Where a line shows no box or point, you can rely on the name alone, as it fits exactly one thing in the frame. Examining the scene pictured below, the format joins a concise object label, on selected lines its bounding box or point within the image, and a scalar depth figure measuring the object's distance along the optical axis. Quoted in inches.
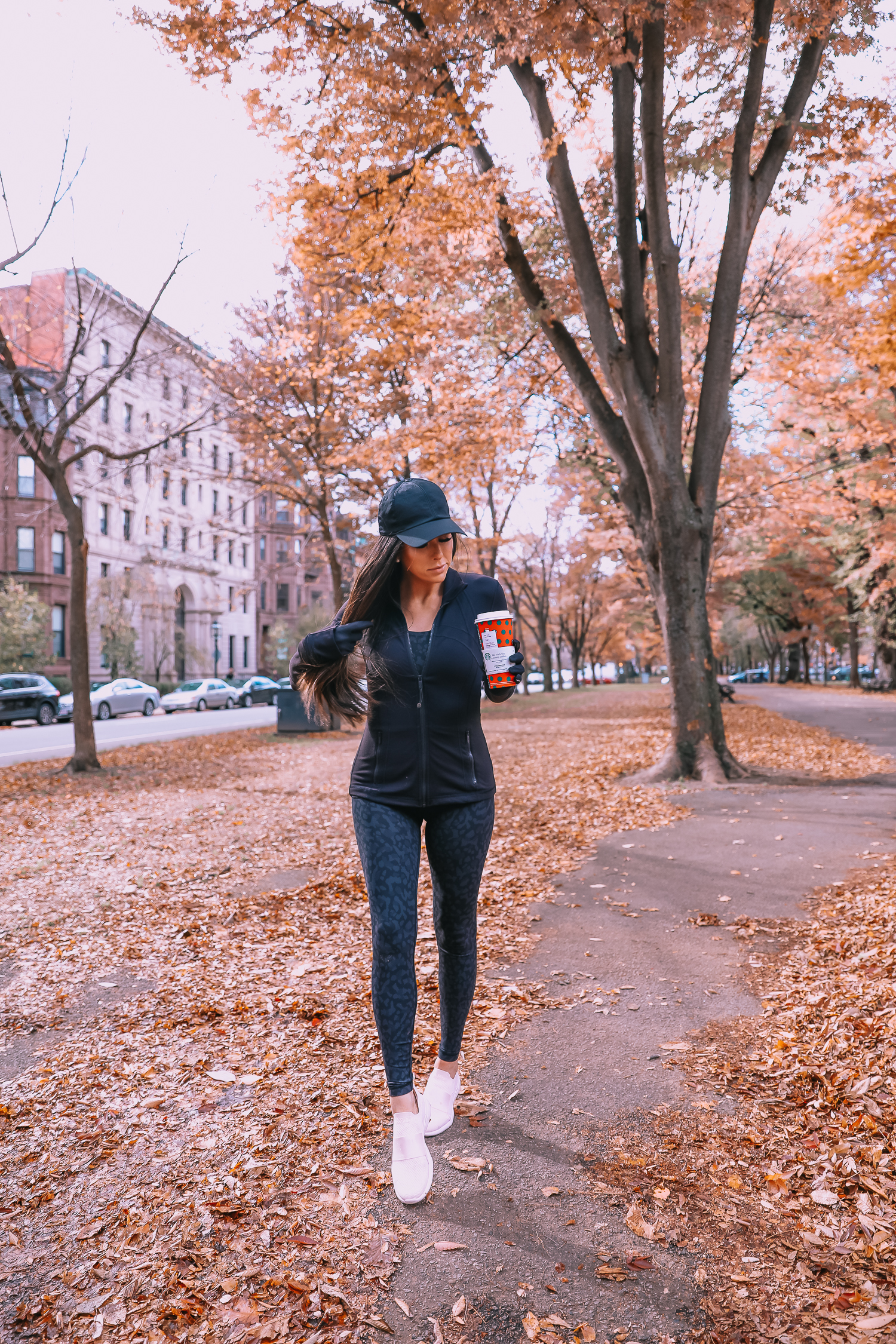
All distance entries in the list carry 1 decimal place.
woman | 107.3
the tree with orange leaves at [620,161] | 323.6
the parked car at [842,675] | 2693.2
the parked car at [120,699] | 1179.9
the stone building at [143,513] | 552.7
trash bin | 789.2
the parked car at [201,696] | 1429.6
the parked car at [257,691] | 1710.1
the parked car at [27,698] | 1036.5
